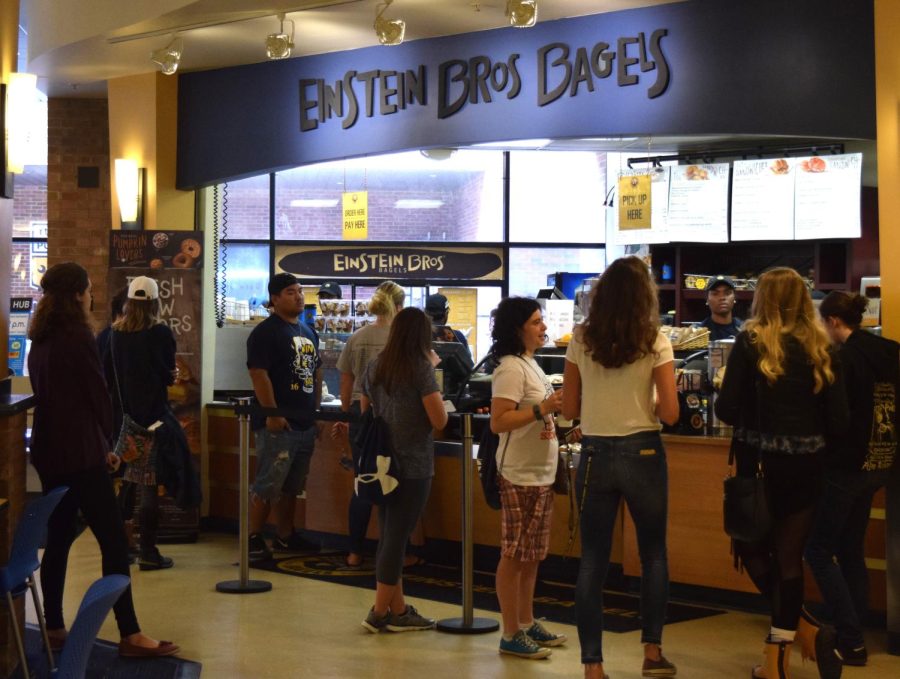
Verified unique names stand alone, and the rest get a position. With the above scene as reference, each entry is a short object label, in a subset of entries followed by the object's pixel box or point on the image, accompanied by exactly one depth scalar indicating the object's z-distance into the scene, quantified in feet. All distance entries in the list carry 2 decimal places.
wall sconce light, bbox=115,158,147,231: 27.45
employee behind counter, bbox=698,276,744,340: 25.22
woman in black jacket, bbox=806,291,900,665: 15.28
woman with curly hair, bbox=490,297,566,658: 14.96
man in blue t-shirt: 22.20
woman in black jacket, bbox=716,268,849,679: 13.51
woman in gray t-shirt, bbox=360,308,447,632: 16.30
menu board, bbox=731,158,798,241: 27.86
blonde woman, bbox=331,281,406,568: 21.86
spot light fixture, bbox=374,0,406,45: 20.68
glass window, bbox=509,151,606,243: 39.55
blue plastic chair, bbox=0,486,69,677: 11.93
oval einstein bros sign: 38.96
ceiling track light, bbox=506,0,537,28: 19.42
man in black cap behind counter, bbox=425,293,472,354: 24.25
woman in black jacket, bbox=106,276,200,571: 21.48
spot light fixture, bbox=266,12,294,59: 22.21
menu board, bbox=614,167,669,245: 29.32
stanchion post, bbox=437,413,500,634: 16.99
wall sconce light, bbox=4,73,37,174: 16.29
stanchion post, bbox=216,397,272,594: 19.81
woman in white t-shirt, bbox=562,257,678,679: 13.41
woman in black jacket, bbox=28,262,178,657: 14.57
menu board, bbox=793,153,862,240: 26.89
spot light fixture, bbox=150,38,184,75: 23.56
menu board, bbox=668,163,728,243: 28.81
